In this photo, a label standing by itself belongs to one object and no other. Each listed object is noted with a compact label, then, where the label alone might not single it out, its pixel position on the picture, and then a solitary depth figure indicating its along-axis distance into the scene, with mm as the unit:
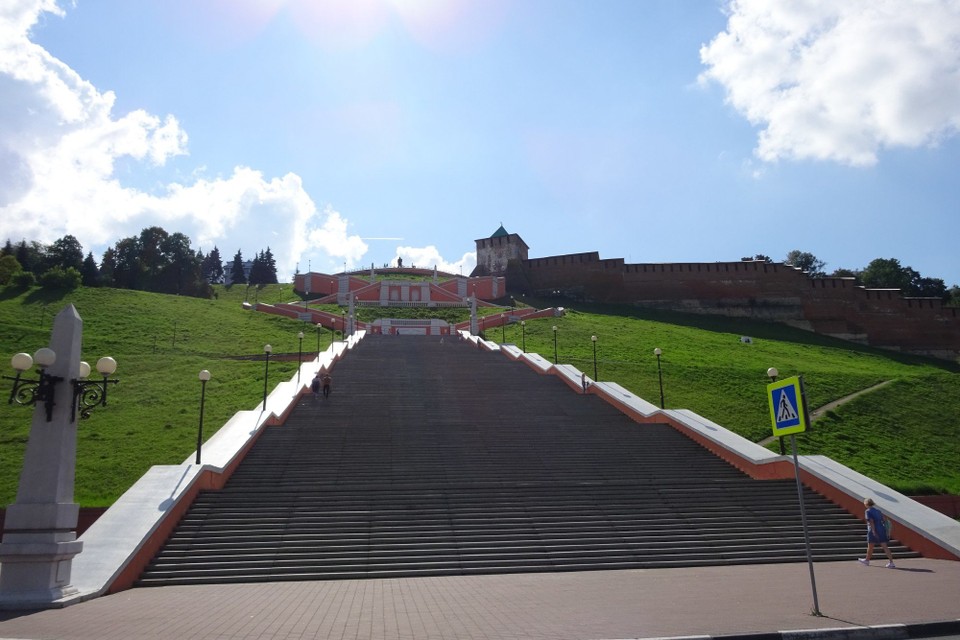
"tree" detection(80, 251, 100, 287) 58281
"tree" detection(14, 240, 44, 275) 62197
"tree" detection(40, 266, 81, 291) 42594
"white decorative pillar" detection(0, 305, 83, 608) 6891
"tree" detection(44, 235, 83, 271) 58781
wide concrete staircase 8797
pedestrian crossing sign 6270
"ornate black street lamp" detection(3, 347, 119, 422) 7363
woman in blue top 8789
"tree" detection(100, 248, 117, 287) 61706
